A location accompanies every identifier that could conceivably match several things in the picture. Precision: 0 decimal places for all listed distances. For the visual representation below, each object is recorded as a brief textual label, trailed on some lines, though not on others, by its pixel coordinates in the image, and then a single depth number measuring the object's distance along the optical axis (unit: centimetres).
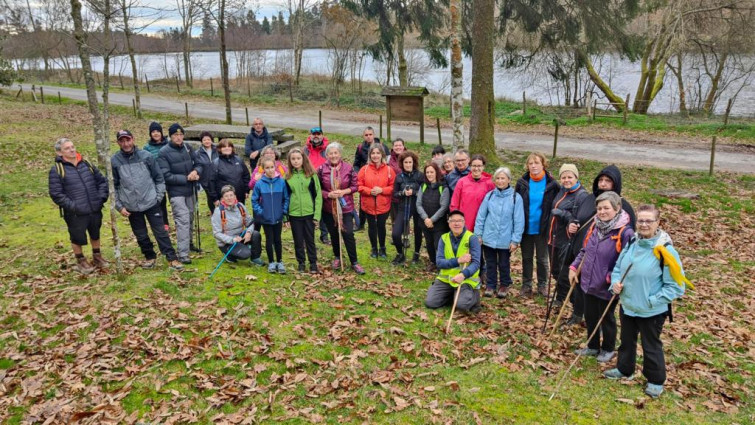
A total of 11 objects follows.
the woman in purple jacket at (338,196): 777
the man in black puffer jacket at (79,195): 693
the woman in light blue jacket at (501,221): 698
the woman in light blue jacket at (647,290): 478
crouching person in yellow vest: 658
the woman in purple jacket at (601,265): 533
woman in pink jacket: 724
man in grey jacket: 714
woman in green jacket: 743
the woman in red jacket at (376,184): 802
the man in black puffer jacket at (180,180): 755
